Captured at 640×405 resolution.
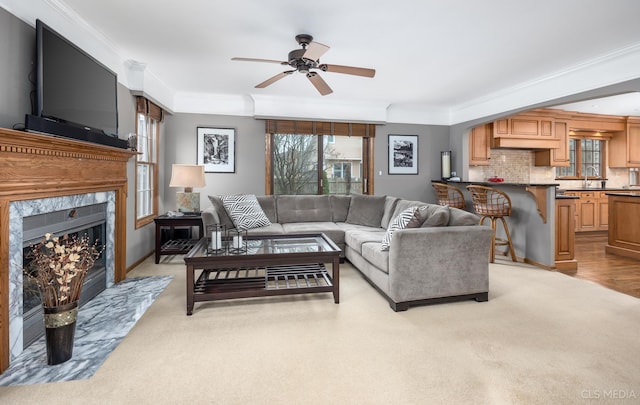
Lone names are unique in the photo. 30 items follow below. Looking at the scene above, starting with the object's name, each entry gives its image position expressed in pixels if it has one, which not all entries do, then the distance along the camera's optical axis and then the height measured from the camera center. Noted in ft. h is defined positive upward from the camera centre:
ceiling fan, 9.29 +4.10
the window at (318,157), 18.11 +2.54
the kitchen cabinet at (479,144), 19.26 +3.43
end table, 13.52 -1.03
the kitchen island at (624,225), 14.78 -1.05
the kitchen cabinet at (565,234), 13.22 -1.31
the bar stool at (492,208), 14.11 -0.27
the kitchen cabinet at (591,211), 21.02 -0.57
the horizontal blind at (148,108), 13.07 +3.93
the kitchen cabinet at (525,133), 18.76 +4.09
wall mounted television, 7.16 +2.76
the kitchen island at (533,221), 12.97 -0.81
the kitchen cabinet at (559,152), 19.99 +3.18
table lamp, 14.28 +0.78
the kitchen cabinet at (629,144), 22.00 +3.96
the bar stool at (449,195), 17.13 +0.35
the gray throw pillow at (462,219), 9.59 -0.51
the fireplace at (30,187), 6.08 +0.31
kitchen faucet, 22.62 +2.00
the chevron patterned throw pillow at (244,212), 13.55 -0.47
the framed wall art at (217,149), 17.21 +2.74
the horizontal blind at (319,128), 17.79 +4.11
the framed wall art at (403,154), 19.48 +2.86
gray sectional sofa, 8.82 -1.63
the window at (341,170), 19.13 +1.84
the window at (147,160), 13.58 +1.80
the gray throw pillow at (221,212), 13.64 -0.49
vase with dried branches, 6.16 -1.96
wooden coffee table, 8.61 -2.11
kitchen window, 22.84 +3.02
